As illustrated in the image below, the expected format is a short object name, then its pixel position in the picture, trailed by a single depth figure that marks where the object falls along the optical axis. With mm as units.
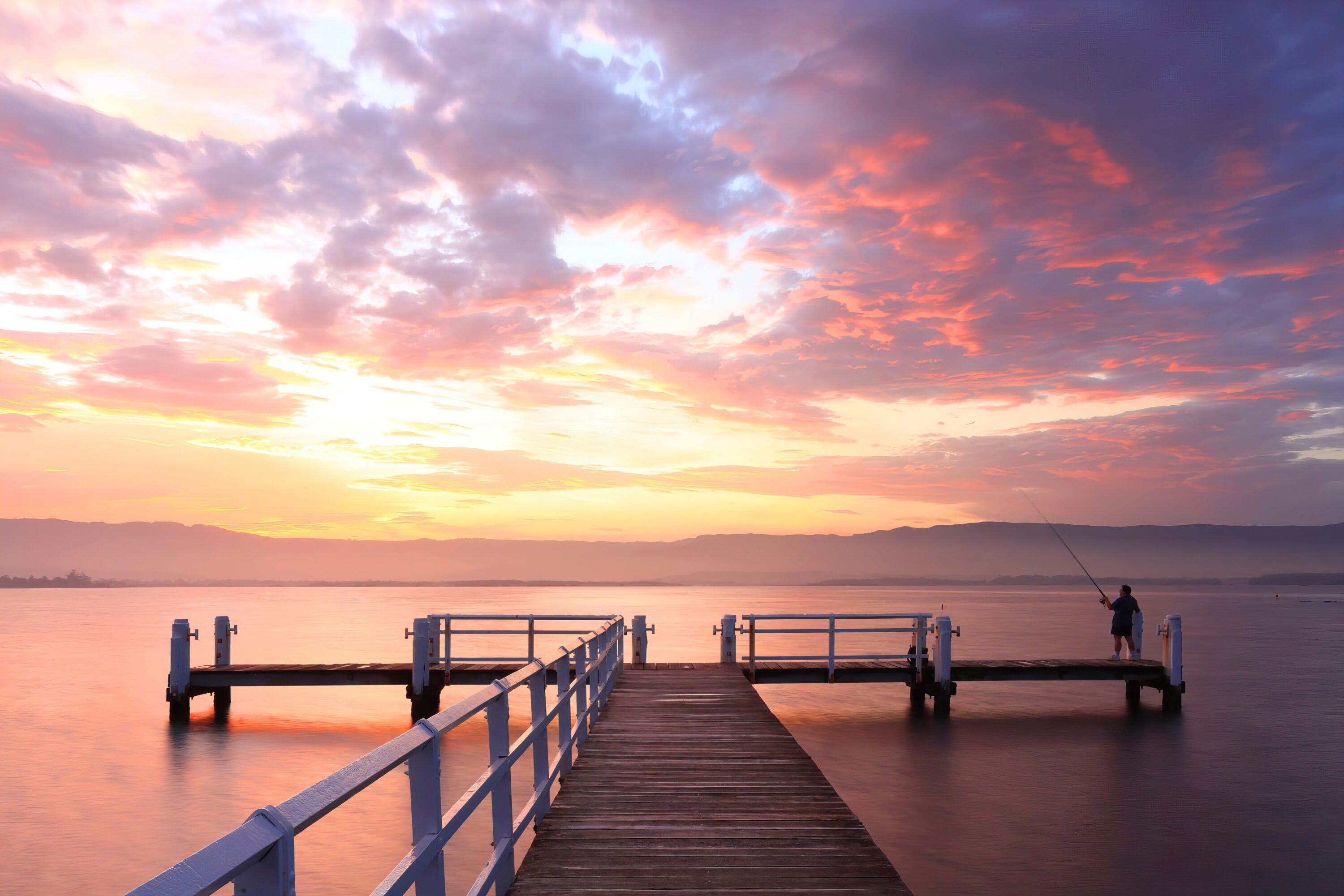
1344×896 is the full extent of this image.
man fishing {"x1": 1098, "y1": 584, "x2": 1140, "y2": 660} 22438
